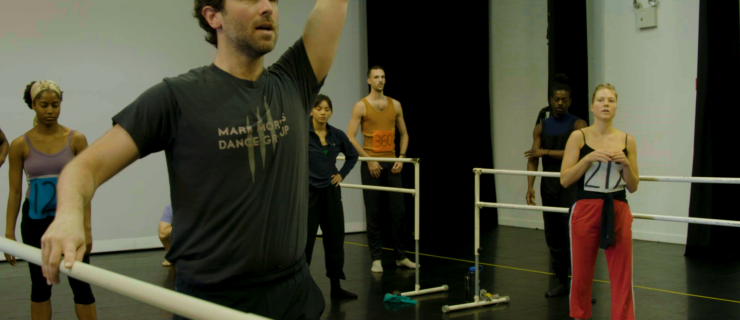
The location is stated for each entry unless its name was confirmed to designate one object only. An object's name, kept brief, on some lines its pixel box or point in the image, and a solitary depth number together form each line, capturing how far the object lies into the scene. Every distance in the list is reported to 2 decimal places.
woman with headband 3.18
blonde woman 3.16
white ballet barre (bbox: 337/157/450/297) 4.30
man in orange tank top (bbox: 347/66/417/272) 5.18
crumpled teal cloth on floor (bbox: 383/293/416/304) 4.14
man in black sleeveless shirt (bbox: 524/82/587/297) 4.36
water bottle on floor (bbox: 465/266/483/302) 4.09
